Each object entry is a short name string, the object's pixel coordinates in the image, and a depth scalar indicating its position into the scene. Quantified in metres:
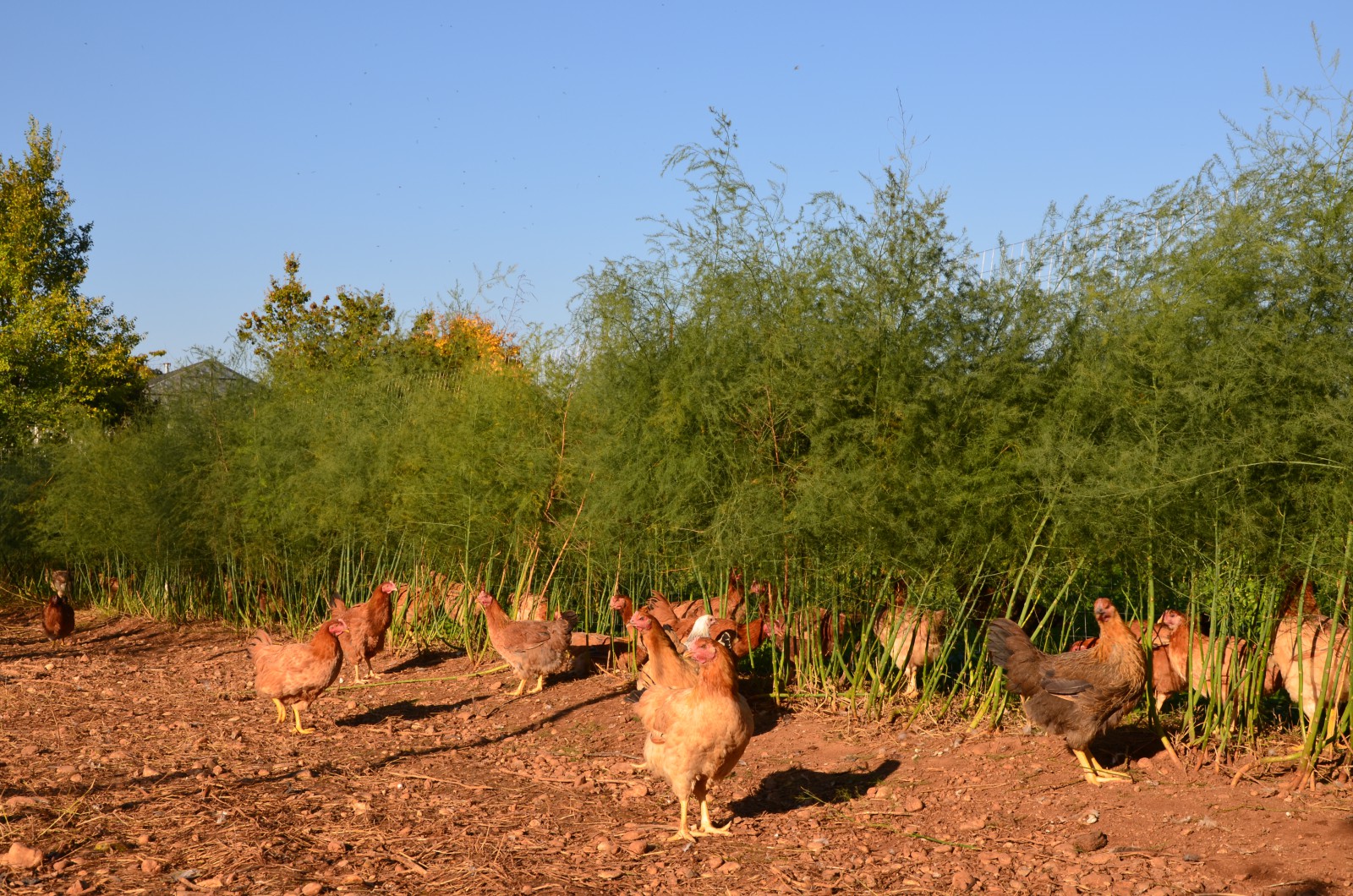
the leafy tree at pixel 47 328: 15.88
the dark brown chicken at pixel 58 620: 9.95
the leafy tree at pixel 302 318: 17.61
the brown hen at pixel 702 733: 4.19
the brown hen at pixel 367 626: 7.77
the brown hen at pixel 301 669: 6.42
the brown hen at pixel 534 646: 7.20
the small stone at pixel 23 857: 3.83
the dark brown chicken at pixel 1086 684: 4.65
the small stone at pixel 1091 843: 3.96
